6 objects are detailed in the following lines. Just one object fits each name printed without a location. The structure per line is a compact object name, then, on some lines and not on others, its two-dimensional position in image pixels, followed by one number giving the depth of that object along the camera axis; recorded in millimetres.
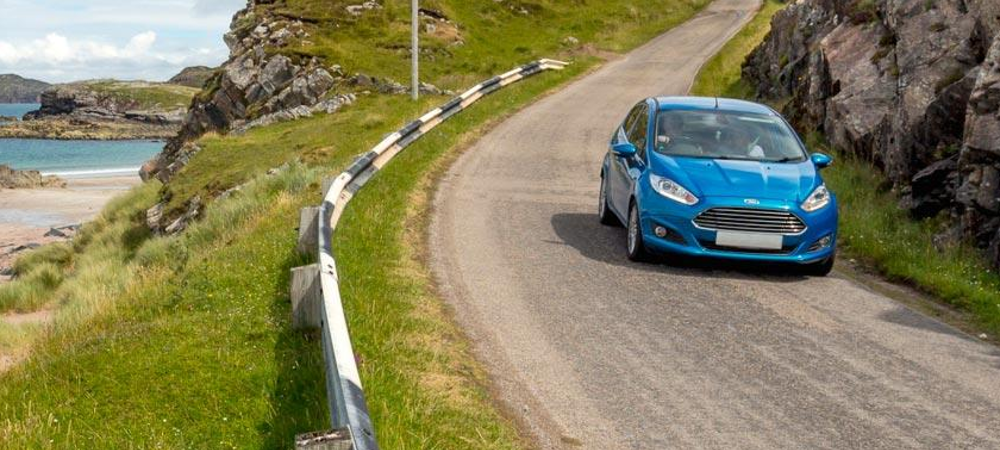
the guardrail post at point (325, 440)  3674
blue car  10023
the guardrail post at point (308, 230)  9359
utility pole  25411
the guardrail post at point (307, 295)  7082
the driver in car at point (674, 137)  11289
